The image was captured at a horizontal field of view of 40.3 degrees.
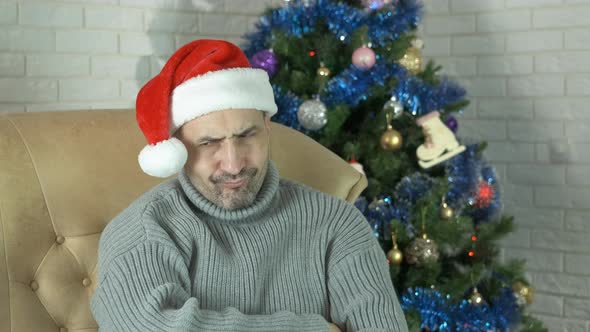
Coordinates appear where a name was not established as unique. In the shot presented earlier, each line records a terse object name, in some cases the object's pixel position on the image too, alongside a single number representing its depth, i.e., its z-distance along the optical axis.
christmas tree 2.66
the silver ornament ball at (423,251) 2.66
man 1.61
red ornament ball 2.84
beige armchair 1.75
